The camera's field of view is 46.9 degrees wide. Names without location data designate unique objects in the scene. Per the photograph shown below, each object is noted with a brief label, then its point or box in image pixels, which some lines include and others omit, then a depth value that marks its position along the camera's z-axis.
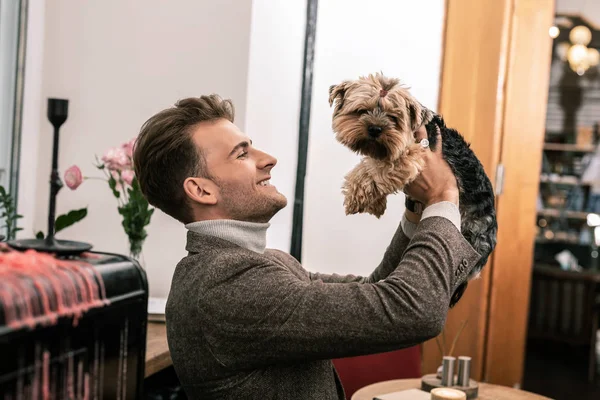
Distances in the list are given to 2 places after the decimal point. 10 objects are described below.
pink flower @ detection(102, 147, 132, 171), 2.41
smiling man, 1.24
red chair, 2.77
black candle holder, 1.04
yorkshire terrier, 1.63
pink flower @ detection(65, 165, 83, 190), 2.26
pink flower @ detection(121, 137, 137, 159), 2.42
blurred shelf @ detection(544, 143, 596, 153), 5.77
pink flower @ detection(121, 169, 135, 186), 2.42
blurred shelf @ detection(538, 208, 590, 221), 5.28
